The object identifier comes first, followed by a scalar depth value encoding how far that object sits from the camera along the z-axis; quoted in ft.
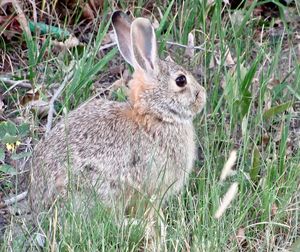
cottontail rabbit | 30.07
